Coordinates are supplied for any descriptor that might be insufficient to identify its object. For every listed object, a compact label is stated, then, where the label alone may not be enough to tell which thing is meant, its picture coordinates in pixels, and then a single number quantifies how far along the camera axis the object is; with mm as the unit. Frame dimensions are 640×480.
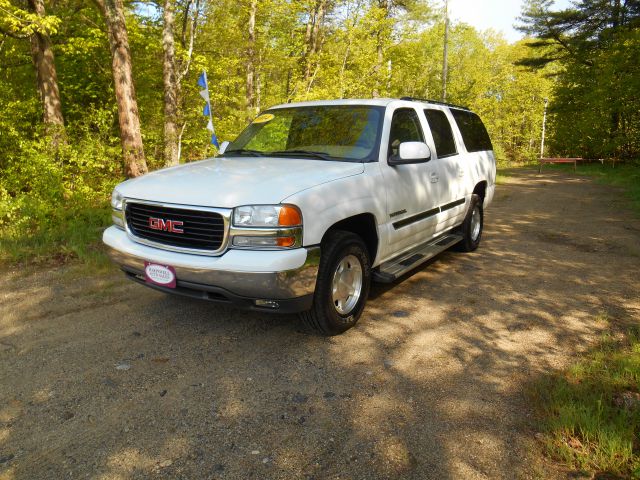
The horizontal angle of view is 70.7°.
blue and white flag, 10445
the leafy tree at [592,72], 17891
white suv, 3031
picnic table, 20078
